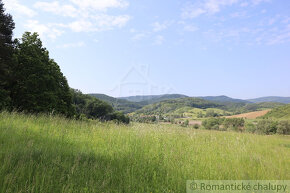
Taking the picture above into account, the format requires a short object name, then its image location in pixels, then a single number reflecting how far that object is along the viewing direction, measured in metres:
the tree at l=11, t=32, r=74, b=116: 19.77
